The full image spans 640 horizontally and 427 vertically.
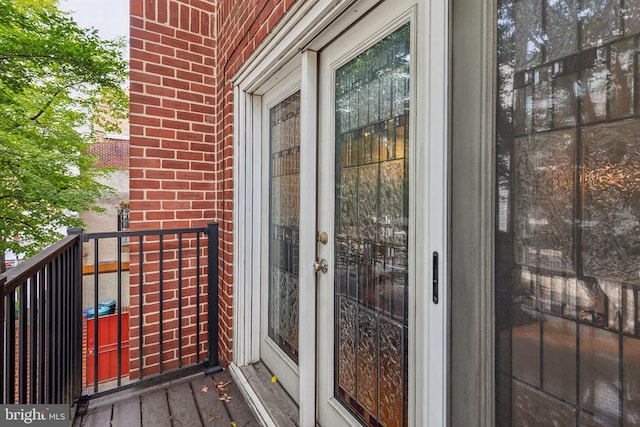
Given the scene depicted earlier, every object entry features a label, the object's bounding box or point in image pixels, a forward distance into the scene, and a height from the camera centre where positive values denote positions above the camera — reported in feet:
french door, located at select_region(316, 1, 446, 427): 3.25 -0.26
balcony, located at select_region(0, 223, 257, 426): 4.14 -2.42
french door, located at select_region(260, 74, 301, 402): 5.99 -0.54
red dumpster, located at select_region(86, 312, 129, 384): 12.17 -5.48
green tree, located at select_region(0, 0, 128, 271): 13.08 +5.08
